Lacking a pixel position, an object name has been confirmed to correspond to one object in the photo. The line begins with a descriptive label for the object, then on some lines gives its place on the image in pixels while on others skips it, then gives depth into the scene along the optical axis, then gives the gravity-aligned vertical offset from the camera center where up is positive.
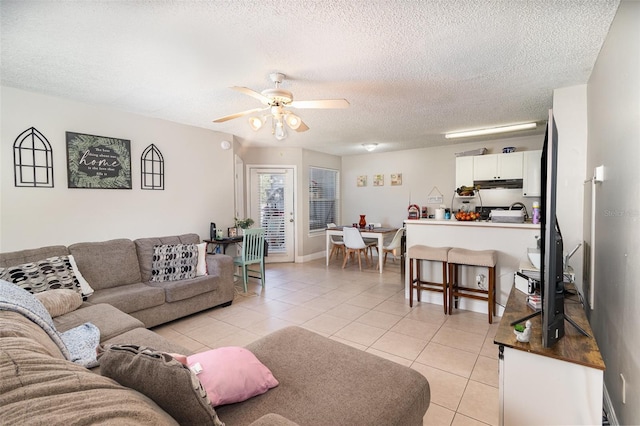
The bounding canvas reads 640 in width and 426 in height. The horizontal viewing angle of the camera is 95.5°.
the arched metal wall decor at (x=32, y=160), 2.94 +0.48
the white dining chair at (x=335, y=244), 6.16 -0.85
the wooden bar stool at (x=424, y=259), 3.44 -0.76
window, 6.81 +0.15
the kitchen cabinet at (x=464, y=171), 5.38 +0.59
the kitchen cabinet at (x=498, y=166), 4.91 +0.63
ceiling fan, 2.52 +0.90
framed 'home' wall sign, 3.30 +0.53
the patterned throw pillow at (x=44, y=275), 2.38 -0.59
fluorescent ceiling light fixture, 4.45 +1.17
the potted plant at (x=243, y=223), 5.02 -0.32
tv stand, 1.32 -0.86
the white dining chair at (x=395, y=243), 5.50 -0.76
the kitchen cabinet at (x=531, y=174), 4.73 +0.47
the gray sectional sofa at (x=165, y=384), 0.65 -0.83
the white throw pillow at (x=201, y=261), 3.60 -0.71
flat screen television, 1.42 -0.25
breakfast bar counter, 3.34 -0.48
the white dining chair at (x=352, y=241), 5.54 -0.73
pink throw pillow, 1.19 -0.73
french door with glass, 6.19 -0.06
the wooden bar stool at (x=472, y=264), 3.17 -0.81
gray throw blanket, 1.35 -0.66
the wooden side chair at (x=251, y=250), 4.33 -0.70
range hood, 4.96 +0.33
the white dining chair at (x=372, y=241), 5.88 -0.79
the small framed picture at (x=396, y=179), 6.74 +0.57
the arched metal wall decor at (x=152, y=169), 3.89 +0.50
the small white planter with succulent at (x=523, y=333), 1.49 -0.68
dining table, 5.43 -0.58
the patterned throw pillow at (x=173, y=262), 3.36 -0.68
